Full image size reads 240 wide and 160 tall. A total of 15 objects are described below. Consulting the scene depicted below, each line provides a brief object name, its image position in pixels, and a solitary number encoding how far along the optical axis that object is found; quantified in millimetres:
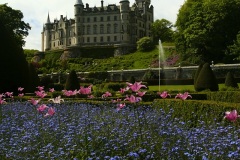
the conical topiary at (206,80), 23375
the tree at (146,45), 75375
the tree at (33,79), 23431
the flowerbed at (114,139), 5453
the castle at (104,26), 93750
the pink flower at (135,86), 5727
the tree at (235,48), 39253
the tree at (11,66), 19469
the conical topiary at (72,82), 24109
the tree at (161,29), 88825
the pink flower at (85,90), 6693
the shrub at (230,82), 26038
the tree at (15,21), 40469
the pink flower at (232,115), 4832
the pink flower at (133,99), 5910
